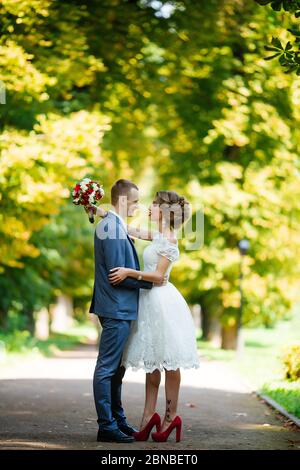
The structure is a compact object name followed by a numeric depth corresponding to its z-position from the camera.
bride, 15.12
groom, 14.66
